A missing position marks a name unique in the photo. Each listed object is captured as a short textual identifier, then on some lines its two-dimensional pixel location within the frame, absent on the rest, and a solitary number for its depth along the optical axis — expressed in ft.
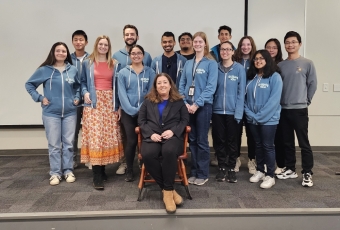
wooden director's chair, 7.64
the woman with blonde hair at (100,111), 8.68
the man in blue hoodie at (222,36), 10.52
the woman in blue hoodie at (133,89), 8.65
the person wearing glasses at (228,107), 8.65
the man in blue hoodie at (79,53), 10.04
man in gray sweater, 8.84
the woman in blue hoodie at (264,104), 8.46
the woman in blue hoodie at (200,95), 8.46
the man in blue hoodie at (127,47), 9.58
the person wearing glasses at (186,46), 9.98
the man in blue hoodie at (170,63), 9.42
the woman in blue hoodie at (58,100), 8.91
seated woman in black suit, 7.17
